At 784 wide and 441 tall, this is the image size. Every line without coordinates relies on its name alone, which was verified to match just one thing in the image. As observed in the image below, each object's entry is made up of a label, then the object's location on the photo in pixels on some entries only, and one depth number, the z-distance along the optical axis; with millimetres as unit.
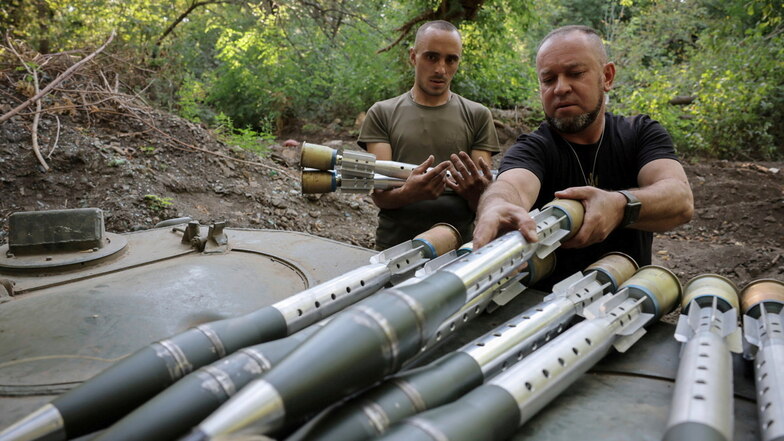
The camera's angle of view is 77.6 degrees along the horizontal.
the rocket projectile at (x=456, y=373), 772
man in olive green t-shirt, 2873
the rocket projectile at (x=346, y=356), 682
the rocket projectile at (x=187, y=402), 762
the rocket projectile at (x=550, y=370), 758
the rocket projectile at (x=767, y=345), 928
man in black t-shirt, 2074
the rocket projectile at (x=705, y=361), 826
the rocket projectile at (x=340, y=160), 2150
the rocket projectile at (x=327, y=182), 2195
